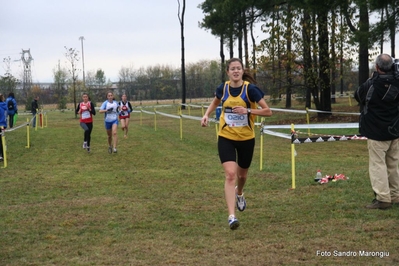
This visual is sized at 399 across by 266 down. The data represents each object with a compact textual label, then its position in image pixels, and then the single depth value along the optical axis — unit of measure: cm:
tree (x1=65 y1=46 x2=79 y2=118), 5206
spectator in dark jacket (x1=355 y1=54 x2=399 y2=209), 743
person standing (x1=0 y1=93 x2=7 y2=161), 1709
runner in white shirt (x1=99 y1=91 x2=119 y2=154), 1748
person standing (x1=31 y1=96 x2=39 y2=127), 3684
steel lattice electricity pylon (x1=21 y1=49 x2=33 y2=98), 6784
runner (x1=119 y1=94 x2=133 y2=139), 2216
